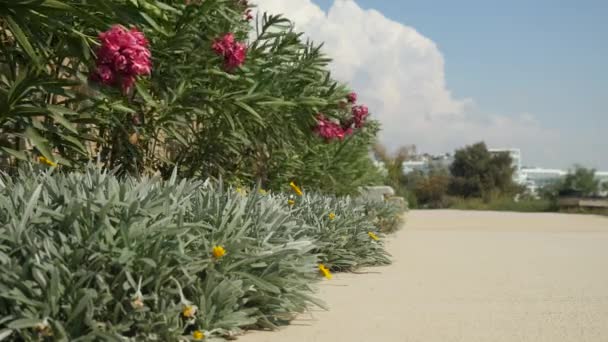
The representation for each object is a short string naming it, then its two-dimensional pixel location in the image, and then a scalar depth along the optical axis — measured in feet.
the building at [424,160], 167.45
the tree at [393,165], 82.07
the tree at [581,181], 99.91
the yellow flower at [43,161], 14.86
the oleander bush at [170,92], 13.67
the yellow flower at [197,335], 9.48
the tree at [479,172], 120.47
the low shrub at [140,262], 8.76
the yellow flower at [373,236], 20.39
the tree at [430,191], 105.91
